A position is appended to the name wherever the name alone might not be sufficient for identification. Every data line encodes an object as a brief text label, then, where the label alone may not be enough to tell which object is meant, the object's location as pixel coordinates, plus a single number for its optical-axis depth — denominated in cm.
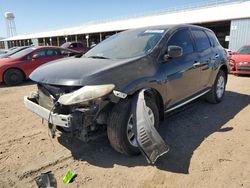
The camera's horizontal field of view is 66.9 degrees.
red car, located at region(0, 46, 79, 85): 721
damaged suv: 237
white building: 1368
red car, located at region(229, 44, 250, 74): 807
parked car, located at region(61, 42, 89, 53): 1274
